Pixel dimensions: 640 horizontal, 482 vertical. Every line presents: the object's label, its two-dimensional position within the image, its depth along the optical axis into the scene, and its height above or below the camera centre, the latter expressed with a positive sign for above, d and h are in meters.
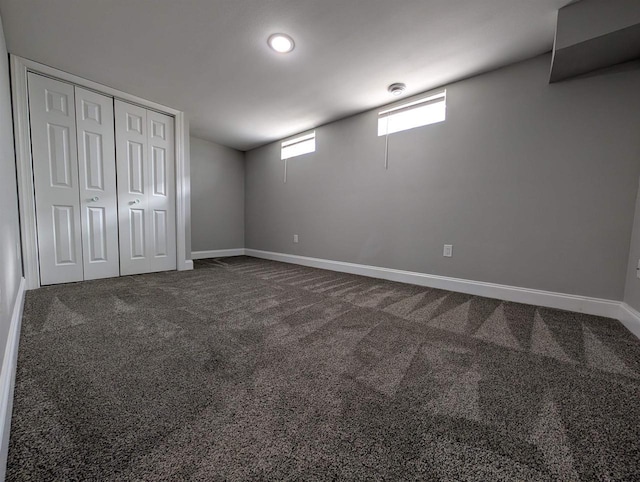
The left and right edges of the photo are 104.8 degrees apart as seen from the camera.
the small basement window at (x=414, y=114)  2.56 +1.21
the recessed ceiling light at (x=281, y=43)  1.90 +1.40
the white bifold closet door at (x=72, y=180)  2.36 +0.33
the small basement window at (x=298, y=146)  3.79 +1.19
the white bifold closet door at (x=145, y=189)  2.86 +0.32
